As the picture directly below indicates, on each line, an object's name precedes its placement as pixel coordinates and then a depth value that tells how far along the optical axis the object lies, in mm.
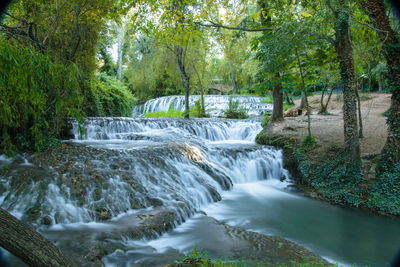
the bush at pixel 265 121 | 14336
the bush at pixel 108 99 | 14148
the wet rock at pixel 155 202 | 5547
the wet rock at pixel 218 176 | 8039
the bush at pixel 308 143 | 9469
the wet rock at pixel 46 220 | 4371
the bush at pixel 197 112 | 19766
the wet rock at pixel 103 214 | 4807
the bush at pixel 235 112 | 18719
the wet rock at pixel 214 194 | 7039
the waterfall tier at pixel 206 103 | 24562
